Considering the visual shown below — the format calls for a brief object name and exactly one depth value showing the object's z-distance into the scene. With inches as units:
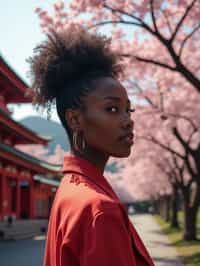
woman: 50.5
